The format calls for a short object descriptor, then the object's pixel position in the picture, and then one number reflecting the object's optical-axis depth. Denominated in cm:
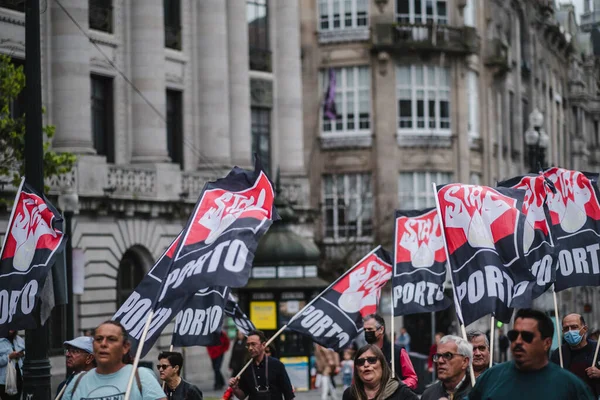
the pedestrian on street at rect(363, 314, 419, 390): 1357
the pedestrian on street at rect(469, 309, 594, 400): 785
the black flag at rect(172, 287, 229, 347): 1370
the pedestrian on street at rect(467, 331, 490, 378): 1177
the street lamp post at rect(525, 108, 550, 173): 3481
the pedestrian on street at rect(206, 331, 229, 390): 3606
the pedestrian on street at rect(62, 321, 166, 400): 933
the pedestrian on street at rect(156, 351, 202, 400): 1257
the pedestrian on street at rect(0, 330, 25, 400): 1944
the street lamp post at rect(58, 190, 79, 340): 2522
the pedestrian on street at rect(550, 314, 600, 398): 1459
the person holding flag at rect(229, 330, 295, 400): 1523
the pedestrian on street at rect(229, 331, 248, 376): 3097
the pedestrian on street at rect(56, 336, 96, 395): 1152
